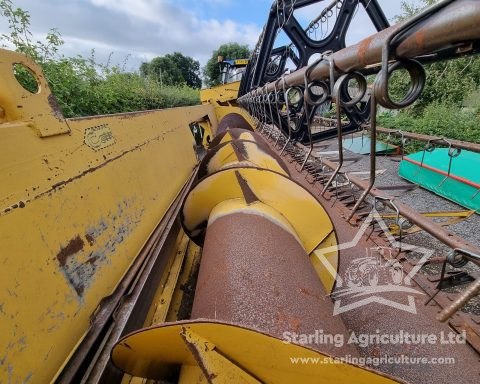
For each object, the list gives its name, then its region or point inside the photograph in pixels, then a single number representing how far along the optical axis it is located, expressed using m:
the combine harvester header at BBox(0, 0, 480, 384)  0.59
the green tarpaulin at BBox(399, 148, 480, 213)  3.80
